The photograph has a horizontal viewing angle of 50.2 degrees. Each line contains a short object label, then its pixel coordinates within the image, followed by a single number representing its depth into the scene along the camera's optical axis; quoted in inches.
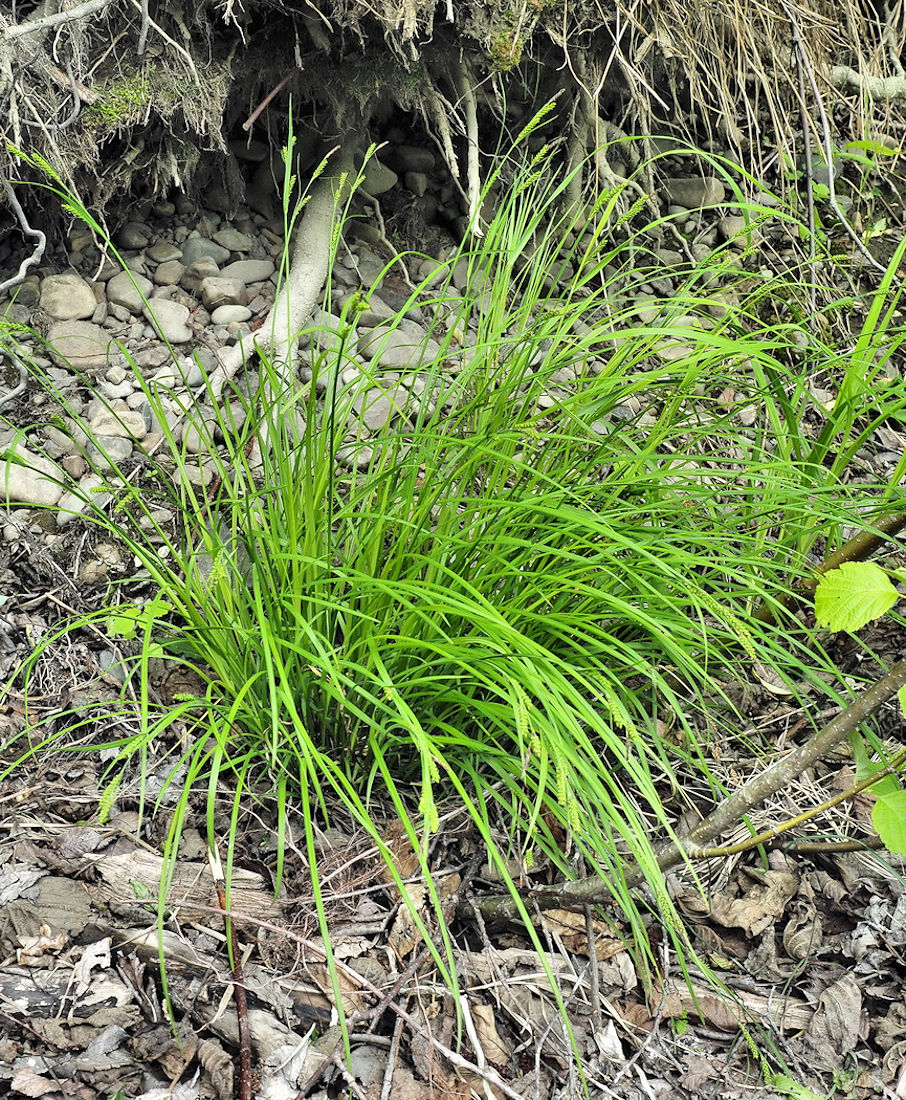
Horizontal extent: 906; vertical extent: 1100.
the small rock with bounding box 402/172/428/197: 96.8
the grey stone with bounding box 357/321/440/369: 85.5
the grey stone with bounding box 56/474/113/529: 69.8
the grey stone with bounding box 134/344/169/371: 79.8
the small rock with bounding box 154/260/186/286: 85.1
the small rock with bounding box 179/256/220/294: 85.4
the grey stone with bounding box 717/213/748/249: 104.6
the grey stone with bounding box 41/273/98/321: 79.9
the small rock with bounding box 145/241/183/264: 86.2
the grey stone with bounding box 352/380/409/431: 82.6
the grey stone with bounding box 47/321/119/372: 78.3
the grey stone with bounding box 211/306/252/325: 84.1
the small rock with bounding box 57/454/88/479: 72.3
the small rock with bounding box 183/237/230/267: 86.8
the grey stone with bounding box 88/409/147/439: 74.8
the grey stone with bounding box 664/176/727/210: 104.4
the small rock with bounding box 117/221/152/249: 86.3
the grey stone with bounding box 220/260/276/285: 87.3
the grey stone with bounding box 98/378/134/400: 77.1
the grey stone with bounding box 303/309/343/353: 81.8
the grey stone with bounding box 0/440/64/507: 69.9
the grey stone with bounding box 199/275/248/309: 84.2
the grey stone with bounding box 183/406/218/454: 74.2
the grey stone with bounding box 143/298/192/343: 81.5
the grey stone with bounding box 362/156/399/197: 93.5
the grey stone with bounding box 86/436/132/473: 73.4
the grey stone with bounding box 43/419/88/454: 73.3
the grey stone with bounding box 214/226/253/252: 89.4
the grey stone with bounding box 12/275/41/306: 79.7
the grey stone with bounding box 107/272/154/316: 82.4
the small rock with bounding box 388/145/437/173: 96.3
